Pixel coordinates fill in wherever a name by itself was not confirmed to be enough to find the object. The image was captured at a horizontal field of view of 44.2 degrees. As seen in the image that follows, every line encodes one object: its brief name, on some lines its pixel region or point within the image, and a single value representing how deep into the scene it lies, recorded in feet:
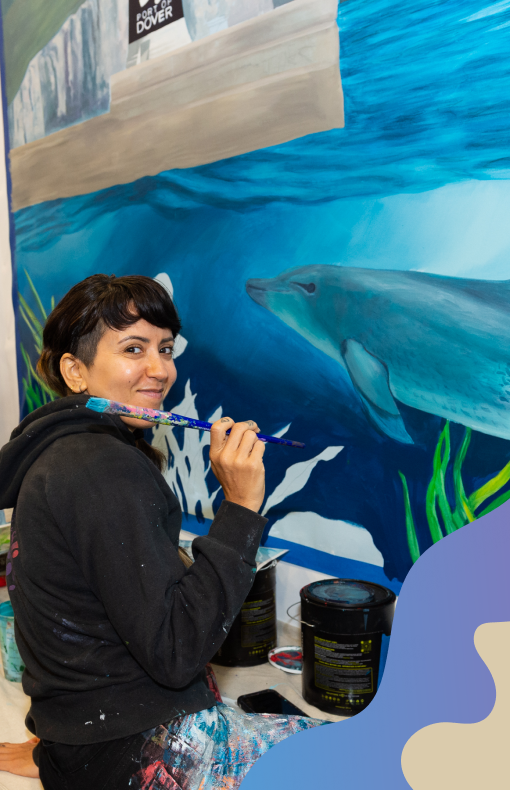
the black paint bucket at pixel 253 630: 4.48
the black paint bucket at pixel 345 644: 3.66
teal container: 4.60
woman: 2.48
